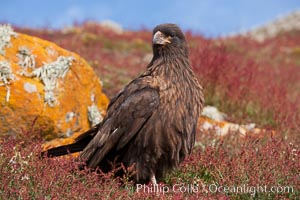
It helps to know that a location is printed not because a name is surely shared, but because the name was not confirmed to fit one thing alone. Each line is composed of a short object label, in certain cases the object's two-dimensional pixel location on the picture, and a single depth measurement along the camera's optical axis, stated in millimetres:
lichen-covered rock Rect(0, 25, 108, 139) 13102
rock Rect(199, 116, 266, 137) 14916
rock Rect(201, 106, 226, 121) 17156
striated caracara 10469
